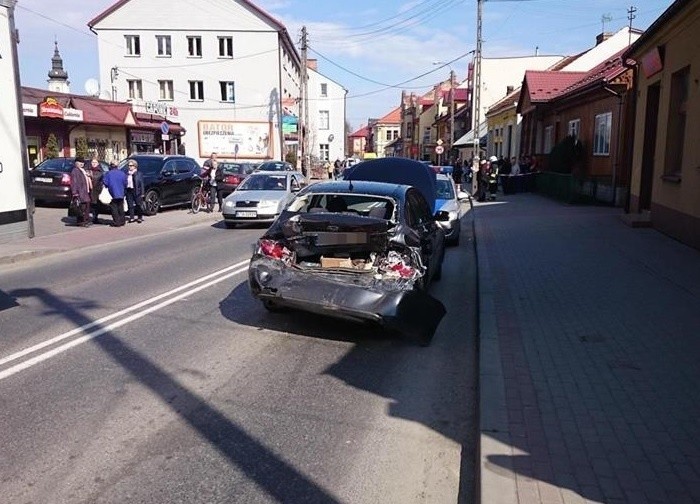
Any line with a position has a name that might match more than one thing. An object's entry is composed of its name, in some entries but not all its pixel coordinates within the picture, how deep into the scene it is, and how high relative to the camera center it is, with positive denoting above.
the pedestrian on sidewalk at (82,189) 16.44 -1.09
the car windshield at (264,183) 18.39 -1.09
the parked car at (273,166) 26.15 -0.86
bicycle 21.67 -1.84
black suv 20.61 -1.11
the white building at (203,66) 48.81 +6.01
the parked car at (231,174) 23.52 -1.10
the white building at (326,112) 79.75 +4.07
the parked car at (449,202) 13.82 -1.31
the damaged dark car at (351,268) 6.27 -1.26
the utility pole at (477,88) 29.61 +2.52
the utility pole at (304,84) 38.81 +3.59
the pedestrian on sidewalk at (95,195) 17.91 -1.34
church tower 53.12 +6.73
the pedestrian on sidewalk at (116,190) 16.77 -1.14
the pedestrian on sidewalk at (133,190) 17.86 -1.22
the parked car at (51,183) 20.39 -1.14
